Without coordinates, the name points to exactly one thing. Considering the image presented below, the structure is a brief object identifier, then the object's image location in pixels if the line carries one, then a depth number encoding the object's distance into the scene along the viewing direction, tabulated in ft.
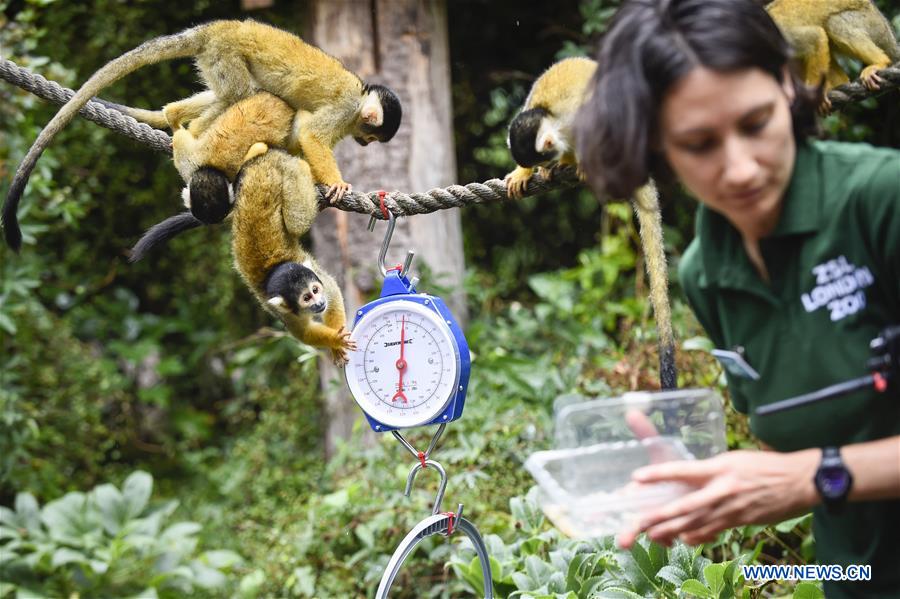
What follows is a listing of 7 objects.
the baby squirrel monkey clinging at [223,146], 7.68
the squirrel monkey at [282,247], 7.59
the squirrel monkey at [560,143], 7.77
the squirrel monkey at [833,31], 8.21
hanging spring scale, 6.45
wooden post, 13.37
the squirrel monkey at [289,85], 8.74
